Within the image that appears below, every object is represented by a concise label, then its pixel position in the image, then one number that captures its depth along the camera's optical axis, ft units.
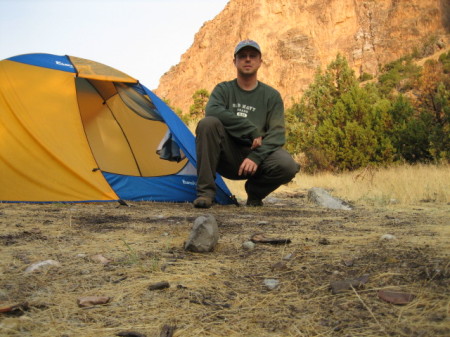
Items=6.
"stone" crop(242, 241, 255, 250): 6.07
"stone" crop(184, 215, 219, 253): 5.96
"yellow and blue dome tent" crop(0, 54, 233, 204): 12.19
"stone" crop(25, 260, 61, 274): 5.09
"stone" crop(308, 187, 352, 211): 12.66
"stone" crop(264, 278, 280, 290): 4.43
